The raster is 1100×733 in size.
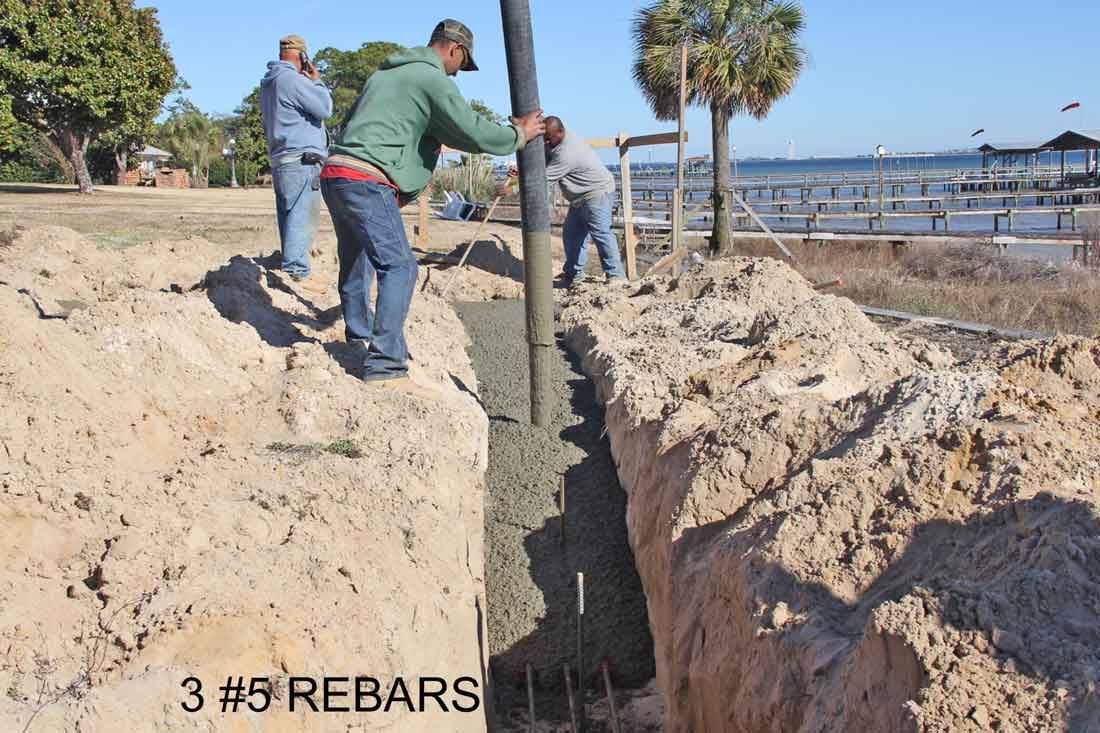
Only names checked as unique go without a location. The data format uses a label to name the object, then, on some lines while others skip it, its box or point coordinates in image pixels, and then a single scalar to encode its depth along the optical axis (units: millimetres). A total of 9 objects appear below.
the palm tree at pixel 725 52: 15812
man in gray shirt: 9797
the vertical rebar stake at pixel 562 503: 4983
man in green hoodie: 4938
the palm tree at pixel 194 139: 47712
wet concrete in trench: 4320
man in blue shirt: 6906
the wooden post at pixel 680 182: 10320
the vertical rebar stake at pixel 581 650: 3877
